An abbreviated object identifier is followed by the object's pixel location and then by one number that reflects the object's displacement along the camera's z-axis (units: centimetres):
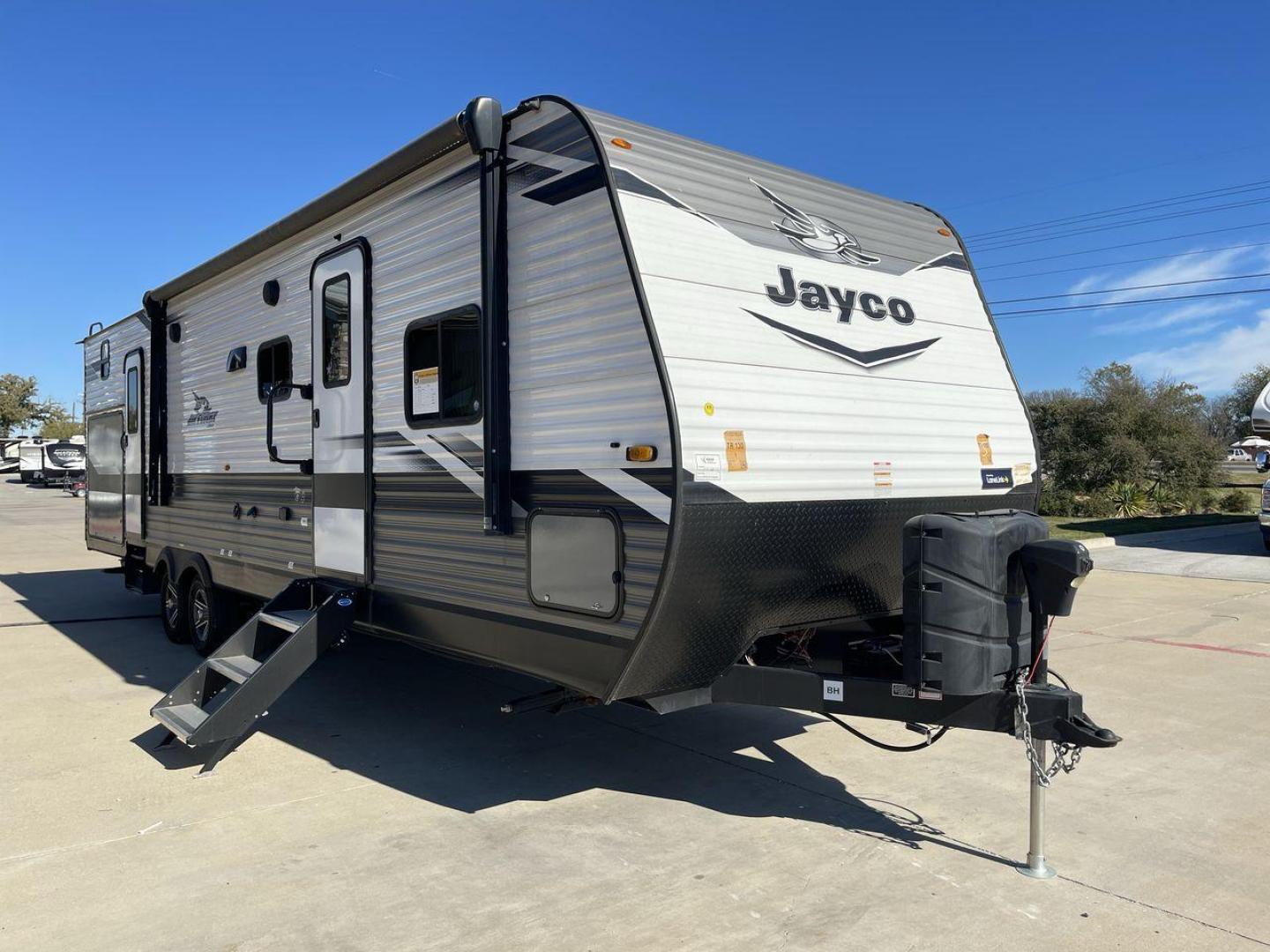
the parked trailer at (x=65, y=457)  4188
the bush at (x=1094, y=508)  2191
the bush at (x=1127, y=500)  2236
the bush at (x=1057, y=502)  2237
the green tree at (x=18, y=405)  8156
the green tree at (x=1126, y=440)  2261
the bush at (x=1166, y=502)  2311
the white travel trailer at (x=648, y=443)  398
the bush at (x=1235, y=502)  2367
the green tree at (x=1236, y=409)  5634
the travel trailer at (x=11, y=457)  6049
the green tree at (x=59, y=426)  7279
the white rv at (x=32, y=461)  4716
